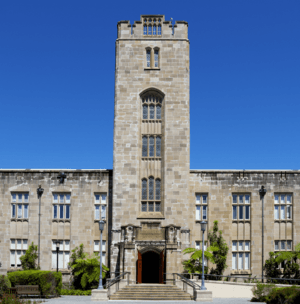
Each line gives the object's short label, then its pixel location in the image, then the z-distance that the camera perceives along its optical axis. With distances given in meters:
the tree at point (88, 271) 37.66
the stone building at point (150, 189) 39.16
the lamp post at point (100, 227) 31.83
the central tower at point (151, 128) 38.78
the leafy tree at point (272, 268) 38.94
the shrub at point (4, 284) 30.95
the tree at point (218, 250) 38.75
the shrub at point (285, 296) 27.50
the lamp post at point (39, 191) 40.41
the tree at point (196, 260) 36.91
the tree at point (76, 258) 38.94
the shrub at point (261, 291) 31.31
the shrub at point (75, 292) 37.31
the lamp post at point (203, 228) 31.70
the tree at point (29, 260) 39.16
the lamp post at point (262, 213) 39.38
